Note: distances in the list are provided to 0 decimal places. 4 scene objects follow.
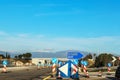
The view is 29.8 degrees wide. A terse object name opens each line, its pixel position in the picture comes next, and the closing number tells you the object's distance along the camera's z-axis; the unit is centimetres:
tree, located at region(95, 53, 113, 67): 5606
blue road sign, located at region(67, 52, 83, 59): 1681
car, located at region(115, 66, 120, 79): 1666
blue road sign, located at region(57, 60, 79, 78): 1598
